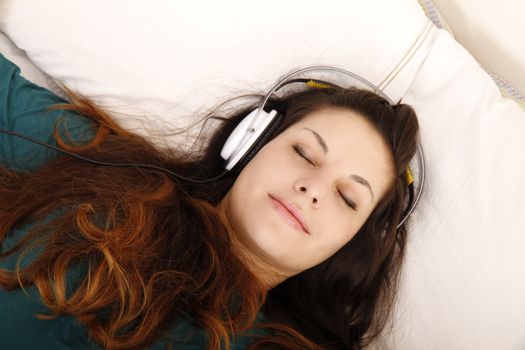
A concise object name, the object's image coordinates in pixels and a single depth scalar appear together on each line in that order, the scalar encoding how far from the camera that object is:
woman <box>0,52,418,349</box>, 0.82
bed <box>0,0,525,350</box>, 1.07
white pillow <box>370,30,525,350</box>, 1.05
